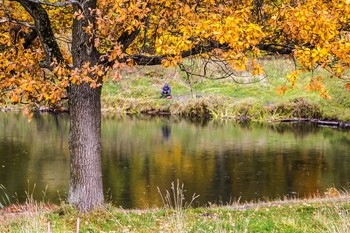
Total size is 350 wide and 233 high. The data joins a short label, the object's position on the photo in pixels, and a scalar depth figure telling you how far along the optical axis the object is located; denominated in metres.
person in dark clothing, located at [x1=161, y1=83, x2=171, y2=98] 53.38
